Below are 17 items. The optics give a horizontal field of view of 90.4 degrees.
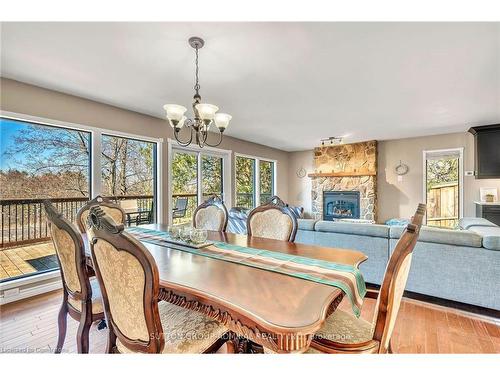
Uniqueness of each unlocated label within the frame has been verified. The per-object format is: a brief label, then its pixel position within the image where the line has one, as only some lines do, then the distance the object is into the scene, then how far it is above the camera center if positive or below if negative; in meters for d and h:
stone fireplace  6.23 +0.24
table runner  1.23 -0.44
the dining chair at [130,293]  0.99 -0.44
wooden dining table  0.89 -0.46
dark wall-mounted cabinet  4.57 +0.76
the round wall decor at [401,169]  5.91 +0.52
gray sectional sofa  2.29 -0.66
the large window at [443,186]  5.42 +0.11
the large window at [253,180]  6.10 +0.27
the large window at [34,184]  2.85 +0.06
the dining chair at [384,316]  1.07 -0.58
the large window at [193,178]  4.54 +0.23
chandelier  2.02 +0.65
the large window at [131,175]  3.62 +0.23
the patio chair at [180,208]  4.53 -0.35
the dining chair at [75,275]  1.52 -0.55
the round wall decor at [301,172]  7.51 +0.55
